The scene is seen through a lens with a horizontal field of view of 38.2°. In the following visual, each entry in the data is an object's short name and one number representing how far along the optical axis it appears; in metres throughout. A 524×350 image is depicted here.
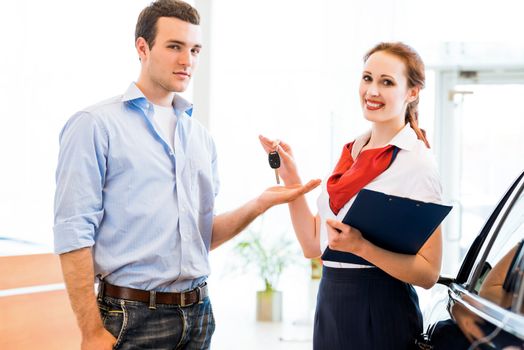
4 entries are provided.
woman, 2.05
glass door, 6.73
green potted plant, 6.30
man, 2.07
